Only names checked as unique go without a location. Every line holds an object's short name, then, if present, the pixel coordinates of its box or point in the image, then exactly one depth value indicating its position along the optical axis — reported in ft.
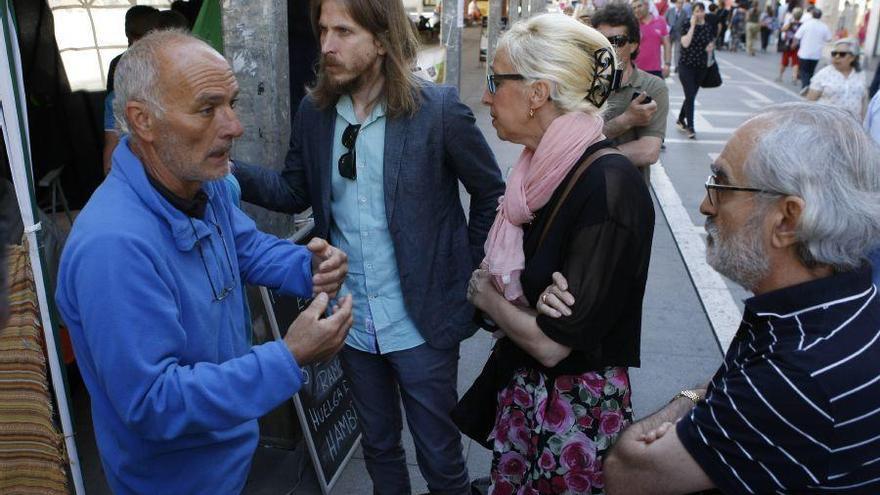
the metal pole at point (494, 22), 43.25
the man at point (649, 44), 28.53
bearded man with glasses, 4.22
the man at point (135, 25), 12.68
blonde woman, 6.20
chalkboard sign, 10.01
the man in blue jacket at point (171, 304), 4.84
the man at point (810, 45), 49.19
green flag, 10.84
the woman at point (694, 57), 34.12
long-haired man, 7.68
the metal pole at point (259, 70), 9.08
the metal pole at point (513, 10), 49.09
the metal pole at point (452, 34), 31.03
